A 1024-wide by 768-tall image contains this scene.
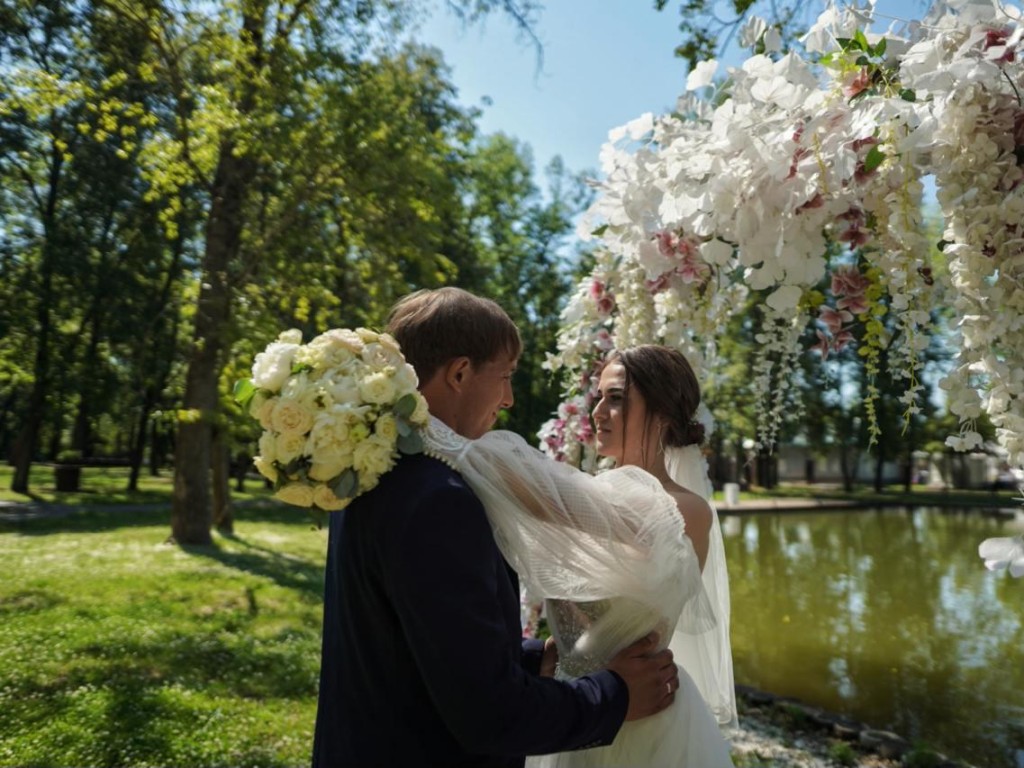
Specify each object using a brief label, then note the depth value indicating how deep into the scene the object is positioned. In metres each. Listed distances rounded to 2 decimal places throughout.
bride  1.60
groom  1.30
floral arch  1.50
